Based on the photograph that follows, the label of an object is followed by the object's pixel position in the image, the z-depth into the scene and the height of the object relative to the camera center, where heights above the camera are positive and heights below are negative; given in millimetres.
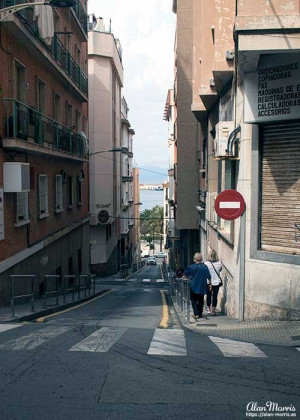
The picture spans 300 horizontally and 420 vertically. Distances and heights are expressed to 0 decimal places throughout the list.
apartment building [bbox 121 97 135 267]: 54031 -636
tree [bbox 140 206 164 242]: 125438 -9529
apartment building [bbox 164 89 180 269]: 43625 -946
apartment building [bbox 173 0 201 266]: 27000 +2687
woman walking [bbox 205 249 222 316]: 12344 -2208
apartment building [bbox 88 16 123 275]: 39062 +3035
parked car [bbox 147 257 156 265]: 83688 -11918
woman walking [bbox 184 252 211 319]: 11133 -2009
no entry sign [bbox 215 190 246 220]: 10430 -400
